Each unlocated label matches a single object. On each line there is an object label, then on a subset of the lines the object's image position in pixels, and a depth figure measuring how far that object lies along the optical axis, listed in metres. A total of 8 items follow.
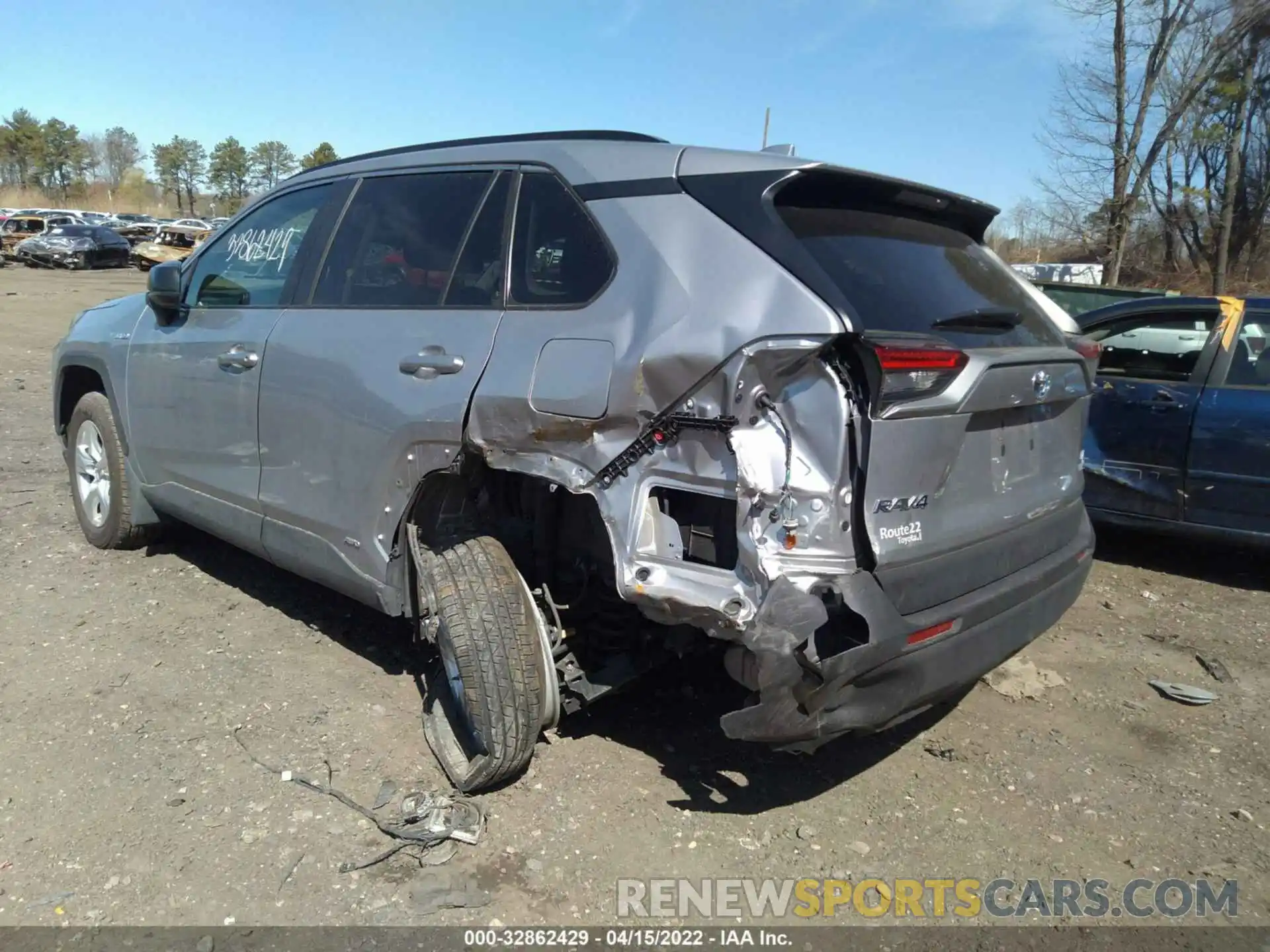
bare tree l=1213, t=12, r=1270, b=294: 21.23
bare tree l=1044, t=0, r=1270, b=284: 17.17
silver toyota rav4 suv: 2.36
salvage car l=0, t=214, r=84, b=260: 35.53
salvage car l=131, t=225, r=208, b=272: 31.17
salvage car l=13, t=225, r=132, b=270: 33.16
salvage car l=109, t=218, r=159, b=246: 40.47
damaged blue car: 4.99
